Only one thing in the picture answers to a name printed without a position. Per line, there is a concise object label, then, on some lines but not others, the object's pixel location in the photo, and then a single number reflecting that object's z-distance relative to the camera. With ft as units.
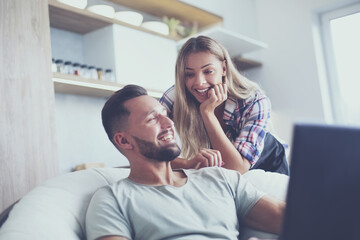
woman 5.56
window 12.92
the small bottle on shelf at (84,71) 8.61
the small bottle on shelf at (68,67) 8.30
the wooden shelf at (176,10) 11.12
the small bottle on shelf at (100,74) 8.93
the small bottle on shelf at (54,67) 7.90
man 3.83
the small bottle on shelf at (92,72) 8.71
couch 3.58
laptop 1.90
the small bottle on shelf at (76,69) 8.48
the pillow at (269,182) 4.88
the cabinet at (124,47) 8.55
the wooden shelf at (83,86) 7.85
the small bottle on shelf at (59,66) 8.04
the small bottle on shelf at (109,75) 8.98
